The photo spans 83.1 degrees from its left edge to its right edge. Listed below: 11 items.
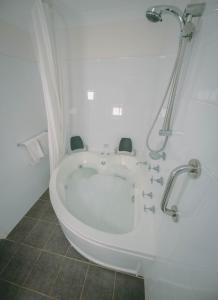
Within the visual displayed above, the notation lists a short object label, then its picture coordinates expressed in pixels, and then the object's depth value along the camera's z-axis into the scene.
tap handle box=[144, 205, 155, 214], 1.16
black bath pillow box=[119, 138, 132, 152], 2.04
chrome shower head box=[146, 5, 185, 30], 0.85
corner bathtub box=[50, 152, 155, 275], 0.99
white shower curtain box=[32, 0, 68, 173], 1.16
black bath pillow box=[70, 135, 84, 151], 2.16
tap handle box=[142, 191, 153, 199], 1.27
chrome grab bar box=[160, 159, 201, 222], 0.52
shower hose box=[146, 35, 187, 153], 0.95
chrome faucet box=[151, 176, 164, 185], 1.03
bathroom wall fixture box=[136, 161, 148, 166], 1.82
